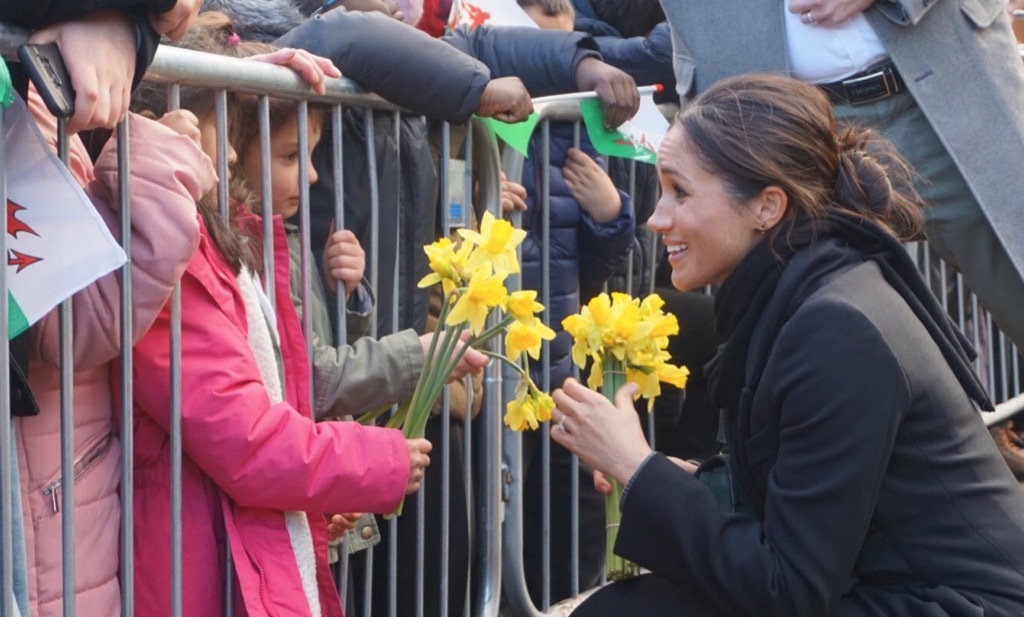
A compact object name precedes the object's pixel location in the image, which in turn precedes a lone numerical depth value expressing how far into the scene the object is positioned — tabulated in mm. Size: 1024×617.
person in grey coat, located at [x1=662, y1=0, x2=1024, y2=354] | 3801
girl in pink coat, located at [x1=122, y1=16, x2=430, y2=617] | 2551
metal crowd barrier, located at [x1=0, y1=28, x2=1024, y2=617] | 2271
